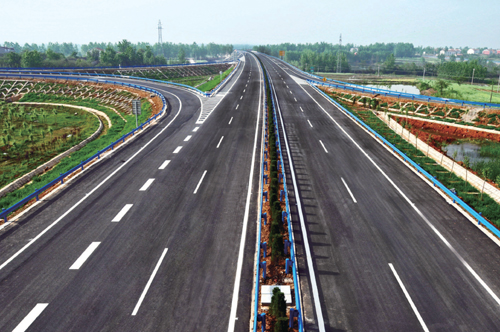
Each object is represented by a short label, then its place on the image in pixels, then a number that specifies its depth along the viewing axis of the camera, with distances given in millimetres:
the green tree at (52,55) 142250
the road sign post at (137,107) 37322
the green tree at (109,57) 146375
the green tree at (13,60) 126712
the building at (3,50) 182500
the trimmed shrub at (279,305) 11336
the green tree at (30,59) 121750
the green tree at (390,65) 182325
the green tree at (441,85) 73344
